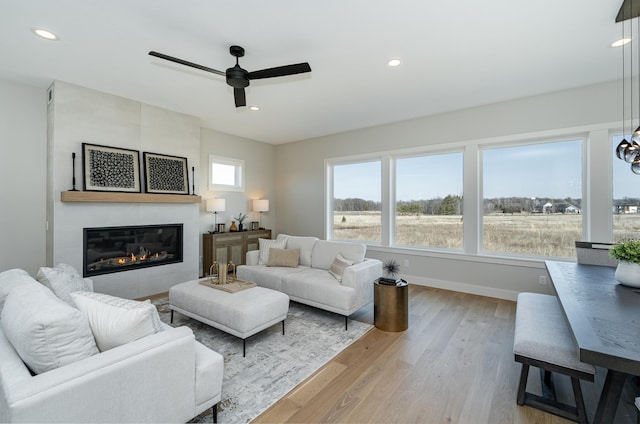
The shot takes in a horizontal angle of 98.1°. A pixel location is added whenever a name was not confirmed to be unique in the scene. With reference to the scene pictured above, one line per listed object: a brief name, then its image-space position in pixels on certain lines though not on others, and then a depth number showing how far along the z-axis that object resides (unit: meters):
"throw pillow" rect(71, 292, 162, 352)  1.42
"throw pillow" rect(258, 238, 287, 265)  4.24
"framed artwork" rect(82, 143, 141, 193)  3.64
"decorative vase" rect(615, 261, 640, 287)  1.98
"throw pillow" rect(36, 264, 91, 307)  1.91
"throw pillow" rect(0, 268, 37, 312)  1.72
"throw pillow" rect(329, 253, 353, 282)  3.41
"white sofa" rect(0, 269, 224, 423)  1.10
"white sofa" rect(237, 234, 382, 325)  3.13
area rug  1.93
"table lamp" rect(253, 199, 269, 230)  6.06
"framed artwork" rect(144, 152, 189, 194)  4.19
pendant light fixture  2.15
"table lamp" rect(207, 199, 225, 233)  5.16
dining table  1.16
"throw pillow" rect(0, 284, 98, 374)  1.21
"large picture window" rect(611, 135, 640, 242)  3.30
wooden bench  1.65
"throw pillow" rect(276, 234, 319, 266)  4.16
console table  5.14
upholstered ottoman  2.53
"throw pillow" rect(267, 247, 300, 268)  4.03
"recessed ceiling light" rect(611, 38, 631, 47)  2.55
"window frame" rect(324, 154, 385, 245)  5.83
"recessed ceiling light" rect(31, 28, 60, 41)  2.47
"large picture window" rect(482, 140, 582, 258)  3.75
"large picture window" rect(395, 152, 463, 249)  4.61
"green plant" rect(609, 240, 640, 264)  1.98
